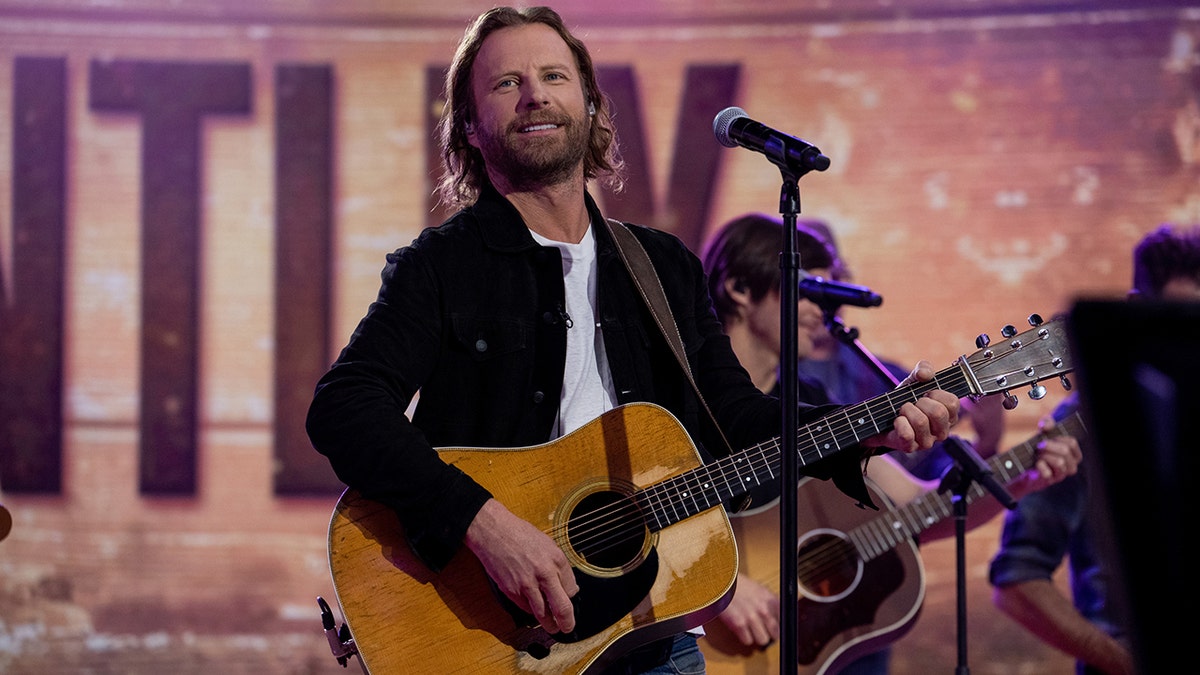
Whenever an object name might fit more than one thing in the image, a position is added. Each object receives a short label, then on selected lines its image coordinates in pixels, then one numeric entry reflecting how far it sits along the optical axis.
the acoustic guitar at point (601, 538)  4.87
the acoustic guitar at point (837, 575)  7.39
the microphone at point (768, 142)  4.38
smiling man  4.81
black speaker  2.07
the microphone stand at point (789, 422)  4.28
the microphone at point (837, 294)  6.86
